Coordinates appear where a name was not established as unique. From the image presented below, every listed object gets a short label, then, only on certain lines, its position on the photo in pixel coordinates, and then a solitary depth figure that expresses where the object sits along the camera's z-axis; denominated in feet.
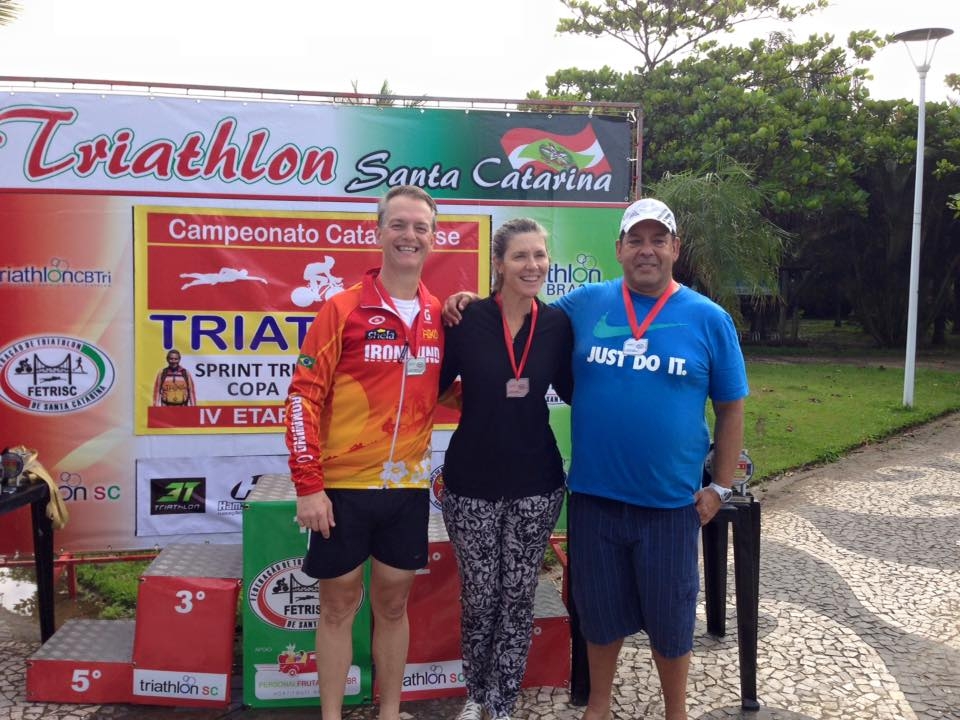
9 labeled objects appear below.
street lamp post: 34.47
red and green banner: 12.59
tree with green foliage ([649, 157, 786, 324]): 55.01
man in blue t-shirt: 8.48
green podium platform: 10.32
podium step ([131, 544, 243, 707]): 10.30
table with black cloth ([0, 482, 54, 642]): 11.44
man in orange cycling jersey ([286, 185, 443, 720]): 8.55
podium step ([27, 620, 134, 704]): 10.43
